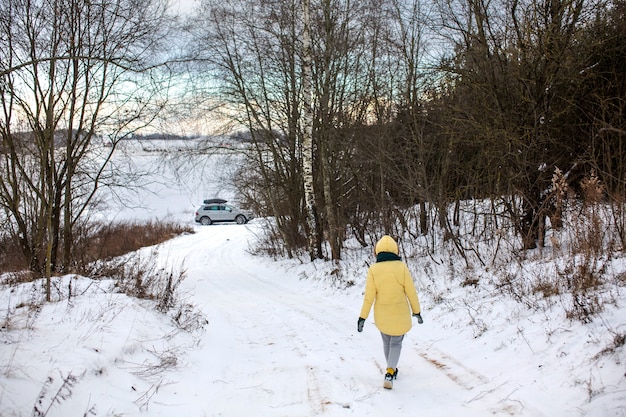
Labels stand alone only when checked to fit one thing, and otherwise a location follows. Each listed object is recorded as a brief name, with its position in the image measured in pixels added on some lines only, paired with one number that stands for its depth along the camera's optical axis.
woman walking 4.67
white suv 37.78
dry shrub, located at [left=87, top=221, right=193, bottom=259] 21.00
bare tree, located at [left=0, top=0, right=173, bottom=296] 6.91
